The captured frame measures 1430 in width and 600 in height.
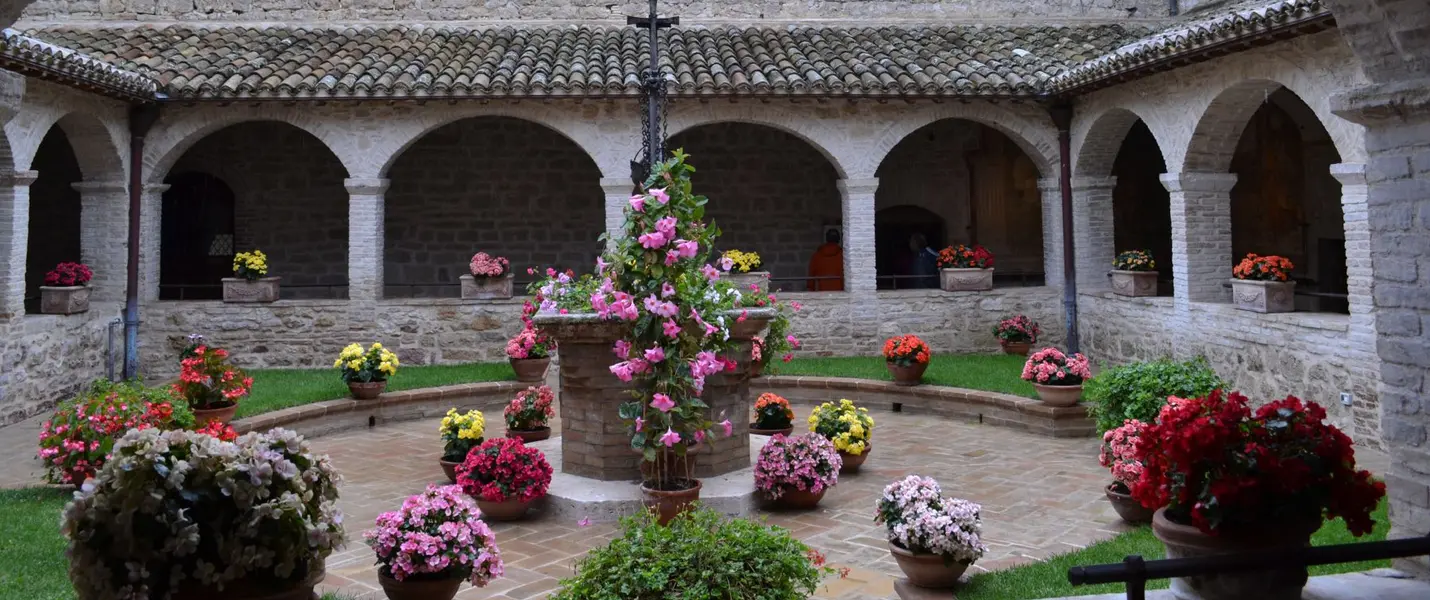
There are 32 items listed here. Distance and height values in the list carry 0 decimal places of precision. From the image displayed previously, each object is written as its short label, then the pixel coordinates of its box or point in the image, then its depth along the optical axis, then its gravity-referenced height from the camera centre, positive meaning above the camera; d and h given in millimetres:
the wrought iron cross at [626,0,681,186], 7176 +1528
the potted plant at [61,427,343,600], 2842 -536
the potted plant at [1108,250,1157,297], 12578 +627
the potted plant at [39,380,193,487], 6543 -588
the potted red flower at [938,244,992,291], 14297 +779
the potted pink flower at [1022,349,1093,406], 9539 -470
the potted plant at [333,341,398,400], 10539 -376
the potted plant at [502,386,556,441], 8930 -725
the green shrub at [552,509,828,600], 3627 -860
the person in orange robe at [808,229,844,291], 15430 +958
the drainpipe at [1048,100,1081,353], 13695 +1641
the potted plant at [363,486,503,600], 4418 -936
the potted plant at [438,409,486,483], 7594 -769
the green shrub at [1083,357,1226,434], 7141 -445
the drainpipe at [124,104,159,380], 13062 +1398
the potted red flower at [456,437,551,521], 6535 -945
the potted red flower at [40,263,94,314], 11852 +546
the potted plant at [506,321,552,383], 11898 -288
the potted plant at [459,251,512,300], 13805 +691
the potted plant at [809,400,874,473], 7930 -797
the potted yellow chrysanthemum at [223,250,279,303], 13641 +675
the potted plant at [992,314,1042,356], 13766 -117
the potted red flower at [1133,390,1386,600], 3289 -531
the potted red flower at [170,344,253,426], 9148 -454
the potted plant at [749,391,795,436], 8945 -785
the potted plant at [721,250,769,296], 13633 +742
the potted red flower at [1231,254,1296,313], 10016 +374
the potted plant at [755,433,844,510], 6695 -936
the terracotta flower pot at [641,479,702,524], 6184 -1034
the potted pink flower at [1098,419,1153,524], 6109 -867
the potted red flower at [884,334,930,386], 11125 -343
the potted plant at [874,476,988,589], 4859 -988
